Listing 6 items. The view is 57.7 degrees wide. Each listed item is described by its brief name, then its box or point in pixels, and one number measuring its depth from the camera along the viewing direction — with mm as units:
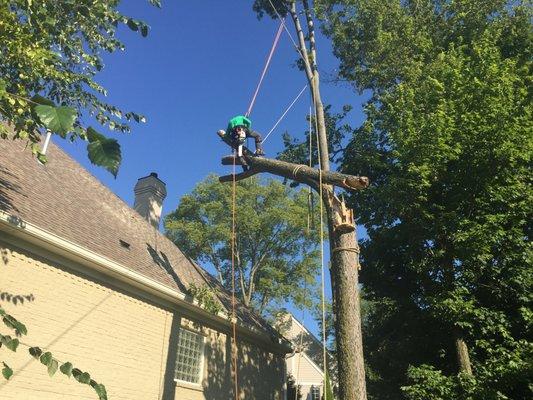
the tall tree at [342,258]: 6906
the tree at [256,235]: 32219
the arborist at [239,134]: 9094
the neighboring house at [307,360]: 31756
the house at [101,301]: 8281
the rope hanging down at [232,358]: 13717
